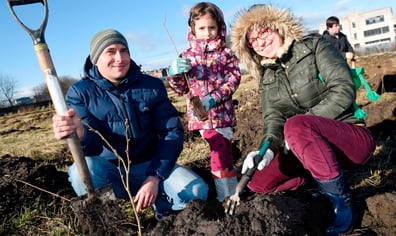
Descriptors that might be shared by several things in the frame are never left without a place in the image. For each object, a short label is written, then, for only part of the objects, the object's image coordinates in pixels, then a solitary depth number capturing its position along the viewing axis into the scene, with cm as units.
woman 209
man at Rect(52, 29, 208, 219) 237
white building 6719
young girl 301
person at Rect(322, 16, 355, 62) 756
